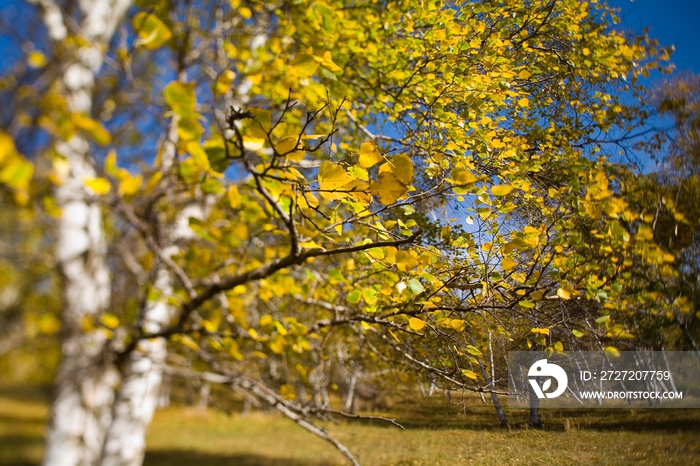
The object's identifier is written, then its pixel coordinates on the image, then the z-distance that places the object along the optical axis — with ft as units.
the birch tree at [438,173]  3.30
